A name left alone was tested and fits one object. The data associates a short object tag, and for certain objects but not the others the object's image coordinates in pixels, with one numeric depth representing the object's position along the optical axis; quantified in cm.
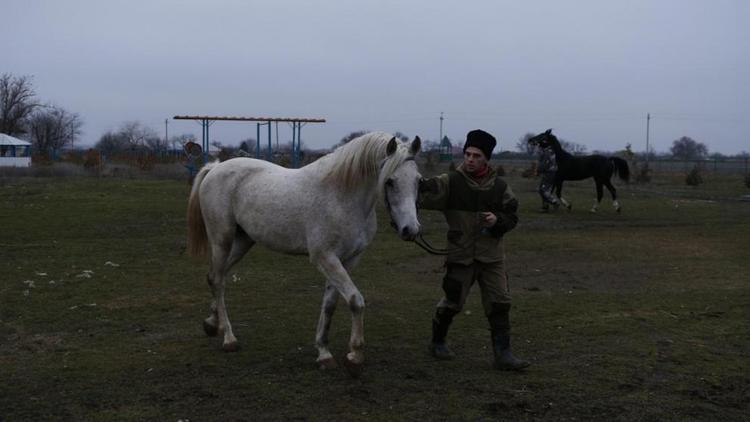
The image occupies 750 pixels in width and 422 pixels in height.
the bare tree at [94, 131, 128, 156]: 7284
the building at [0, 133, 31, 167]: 5333
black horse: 1885
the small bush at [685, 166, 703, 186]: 3353
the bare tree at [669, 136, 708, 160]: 9900
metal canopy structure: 2923
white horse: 497
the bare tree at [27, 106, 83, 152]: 6811
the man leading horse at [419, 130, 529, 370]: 533
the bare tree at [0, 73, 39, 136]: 6153
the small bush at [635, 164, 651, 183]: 3494
